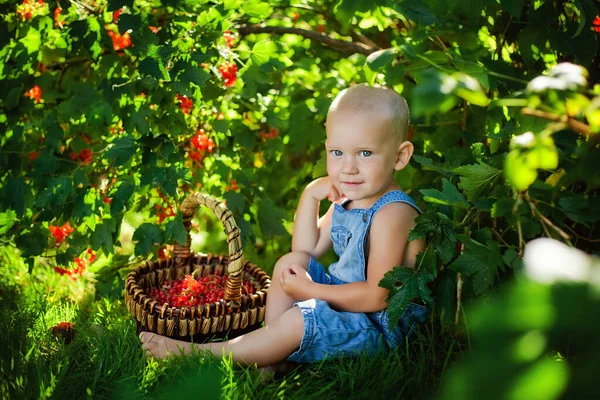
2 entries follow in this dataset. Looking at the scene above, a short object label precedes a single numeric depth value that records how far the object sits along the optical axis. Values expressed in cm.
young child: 203
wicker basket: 209
